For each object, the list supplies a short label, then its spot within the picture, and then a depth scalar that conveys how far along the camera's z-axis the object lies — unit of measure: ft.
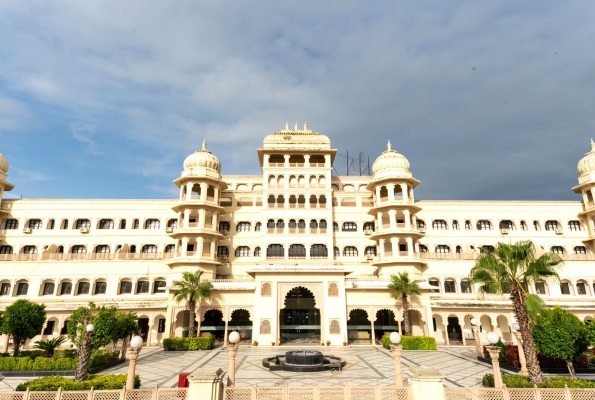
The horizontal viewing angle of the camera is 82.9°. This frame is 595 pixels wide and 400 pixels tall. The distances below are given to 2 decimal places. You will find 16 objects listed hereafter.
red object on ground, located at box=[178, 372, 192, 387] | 43.34
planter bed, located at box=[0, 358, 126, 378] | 59.52
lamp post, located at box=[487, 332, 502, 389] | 38.90
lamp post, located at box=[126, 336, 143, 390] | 39.00
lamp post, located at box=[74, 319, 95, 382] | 49.39
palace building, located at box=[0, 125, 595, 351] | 99.40
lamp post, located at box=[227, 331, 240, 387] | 39.71
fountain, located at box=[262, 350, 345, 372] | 58.95
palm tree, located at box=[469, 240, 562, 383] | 49.88
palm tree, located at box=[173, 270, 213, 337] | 93.45
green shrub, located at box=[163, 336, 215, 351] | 88.84
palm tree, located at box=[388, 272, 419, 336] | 91.97
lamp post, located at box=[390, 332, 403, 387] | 37.96
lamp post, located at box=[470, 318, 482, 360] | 73.51
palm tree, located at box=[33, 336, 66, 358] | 67.10
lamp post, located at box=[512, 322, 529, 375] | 52.68
